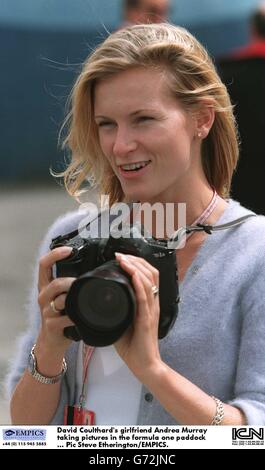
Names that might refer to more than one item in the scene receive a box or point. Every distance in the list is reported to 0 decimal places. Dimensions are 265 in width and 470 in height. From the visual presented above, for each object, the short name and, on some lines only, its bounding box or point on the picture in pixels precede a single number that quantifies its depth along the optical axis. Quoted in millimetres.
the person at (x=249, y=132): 4671
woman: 3808
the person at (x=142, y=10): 4494
